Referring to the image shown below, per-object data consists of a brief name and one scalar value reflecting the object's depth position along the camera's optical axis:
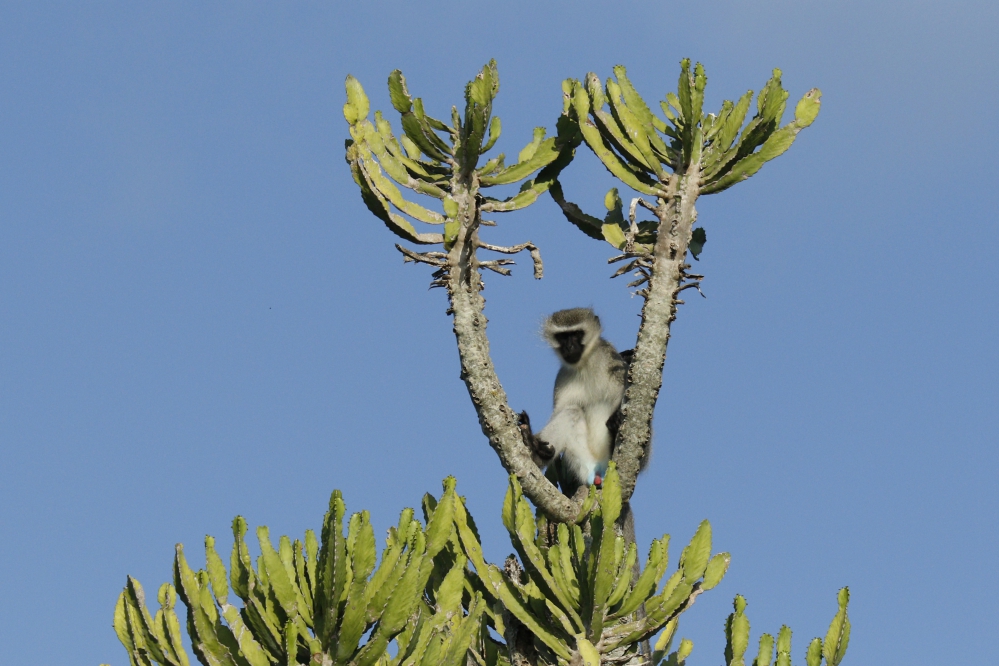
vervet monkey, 22.05
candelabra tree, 14.91
